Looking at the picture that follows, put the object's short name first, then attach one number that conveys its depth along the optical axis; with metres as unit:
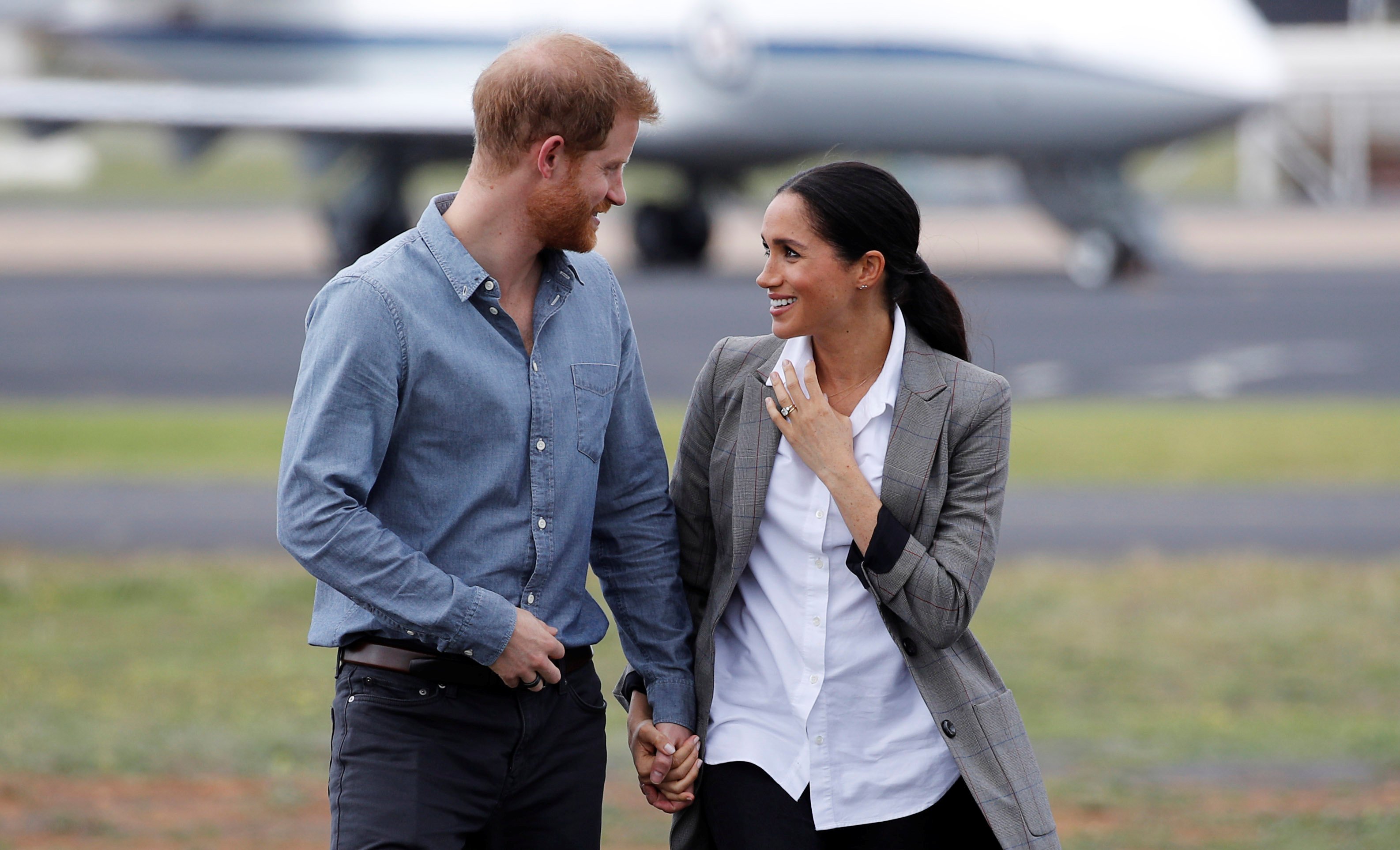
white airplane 43.31
